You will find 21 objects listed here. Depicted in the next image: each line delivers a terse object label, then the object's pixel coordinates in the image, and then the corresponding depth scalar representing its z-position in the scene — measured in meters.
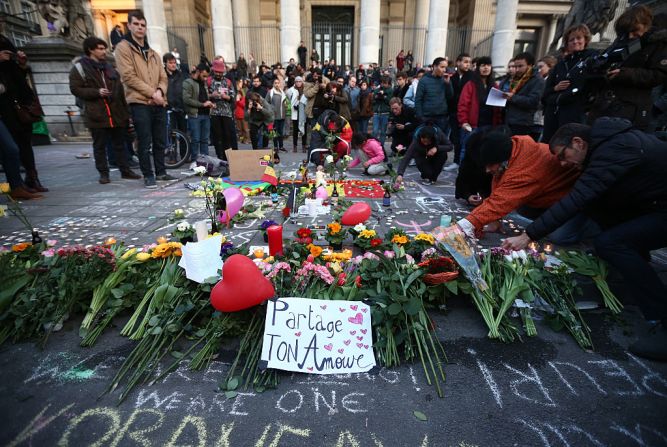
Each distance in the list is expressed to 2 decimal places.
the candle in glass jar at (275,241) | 2.52
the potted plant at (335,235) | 2.96
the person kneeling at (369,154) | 6.64
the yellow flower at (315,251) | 2.41
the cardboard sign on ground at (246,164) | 5.67
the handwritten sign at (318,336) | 1.79
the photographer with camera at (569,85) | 4.02
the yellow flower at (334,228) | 3.01
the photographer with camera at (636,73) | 3.25
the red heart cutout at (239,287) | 1.80
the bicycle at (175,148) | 7.26
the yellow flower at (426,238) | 2.61
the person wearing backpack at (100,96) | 5.13
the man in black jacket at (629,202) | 2.07
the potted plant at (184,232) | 2.83
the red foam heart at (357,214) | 3.42
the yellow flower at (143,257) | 2.35
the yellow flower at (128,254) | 2.36
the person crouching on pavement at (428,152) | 5.70
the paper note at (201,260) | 2.11
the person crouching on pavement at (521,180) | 3.06
